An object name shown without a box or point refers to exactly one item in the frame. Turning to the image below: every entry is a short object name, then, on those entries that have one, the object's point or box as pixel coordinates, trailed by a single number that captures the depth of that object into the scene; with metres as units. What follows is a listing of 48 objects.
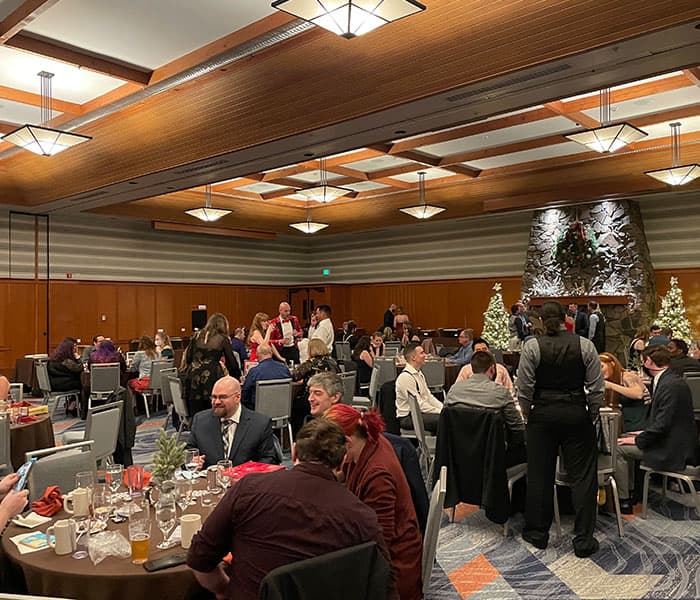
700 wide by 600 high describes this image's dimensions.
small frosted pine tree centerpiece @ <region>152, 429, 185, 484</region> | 3.05
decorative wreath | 14.29
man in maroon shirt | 2.06
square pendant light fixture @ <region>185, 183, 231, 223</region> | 13.70
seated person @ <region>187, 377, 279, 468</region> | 4.08
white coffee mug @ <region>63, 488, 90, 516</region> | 2.93
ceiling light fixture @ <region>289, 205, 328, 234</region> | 15.72
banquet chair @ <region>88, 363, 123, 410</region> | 9.38
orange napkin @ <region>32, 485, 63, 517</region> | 3.00
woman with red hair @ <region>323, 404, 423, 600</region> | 2.74
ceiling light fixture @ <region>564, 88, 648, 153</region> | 8.29
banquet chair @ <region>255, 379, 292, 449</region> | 6.83
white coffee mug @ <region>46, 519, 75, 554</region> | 2.53
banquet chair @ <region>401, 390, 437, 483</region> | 5.63
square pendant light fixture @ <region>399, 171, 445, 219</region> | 14.20
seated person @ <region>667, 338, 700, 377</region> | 6.63
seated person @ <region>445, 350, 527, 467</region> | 4.84
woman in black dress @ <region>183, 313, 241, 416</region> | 6.84
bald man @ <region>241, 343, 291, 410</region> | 6.96
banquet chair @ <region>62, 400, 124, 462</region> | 5.05
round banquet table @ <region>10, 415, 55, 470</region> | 5.50
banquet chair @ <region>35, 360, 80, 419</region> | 10.15
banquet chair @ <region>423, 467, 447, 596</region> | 2.79
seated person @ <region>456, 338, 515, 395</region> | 6.02
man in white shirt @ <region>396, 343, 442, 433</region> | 6.14
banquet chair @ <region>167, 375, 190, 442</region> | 7.47
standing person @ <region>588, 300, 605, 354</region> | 13.17
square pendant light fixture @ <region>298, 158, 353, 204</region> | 12.00
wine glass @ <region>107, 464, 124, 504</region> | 3.20
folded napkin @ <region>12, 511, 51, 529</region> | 2.87
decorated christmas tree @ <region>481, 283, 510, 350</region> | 15.79
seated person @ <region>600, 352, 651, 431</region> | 5.90
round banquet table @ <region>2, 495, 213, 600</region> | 2.34
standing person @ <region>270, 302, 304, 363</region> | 9.80
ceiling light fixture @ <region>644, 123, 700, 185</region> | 10.11
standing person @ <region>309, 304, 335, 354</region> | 10.71
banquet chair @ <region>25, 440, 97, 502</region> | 3.58
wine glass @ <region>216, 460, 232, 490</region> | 3.31
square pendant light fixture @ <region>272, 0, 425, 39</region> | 4.58
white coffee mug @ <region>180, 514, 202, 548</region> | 2.60
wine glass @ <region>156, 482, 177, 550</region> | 2.64
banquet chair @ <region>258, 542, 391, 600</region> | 1.86
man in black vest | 4.45
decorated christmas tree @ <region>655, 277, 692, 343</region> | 13.02
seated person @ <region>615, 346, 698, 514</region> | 4.90
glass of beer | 2.47
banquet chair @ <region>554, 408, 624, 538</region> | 4.73
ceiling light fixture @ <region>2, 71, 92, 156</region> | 7.85
